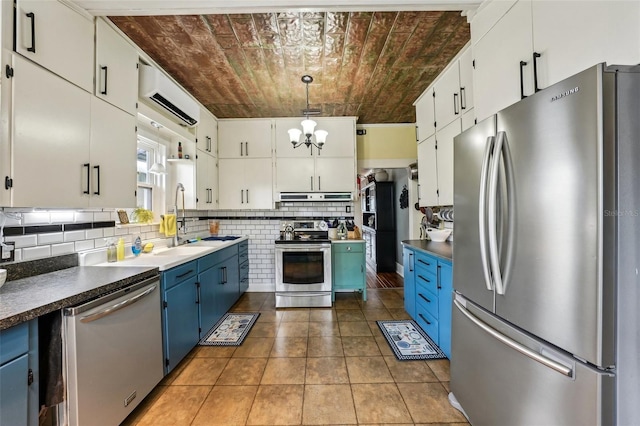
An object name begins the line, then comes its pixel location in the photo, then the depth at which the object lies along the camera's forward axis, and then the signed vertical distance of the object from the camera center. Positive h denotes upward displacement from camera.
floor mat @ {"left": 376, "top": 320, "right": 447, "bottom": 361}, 2.27 -1.24
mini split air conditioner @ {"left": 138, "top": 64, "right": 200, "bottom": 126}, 2.18 +1.13
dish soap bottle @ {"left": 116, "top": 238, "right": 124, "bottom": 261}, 2.09 -0.27
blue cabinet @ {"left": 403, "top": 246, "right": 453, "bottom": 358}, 2.16 -0.76
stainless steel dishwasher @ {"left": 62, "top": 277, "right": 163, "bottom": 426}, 1.21 -0.76
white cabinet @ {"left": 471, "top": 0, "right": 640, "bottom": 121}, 1.00 +0.85
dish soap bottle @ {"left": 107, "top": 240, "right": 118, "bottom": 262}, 2.03 -0.29
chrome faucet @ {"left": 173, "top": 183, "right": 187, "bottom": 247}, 2.97 -0.09
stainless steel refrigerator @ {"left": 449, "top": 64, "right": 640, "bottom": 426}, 0.83 -0.15
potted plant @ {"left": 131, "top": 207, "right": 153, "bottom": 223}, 2.50 +0.01
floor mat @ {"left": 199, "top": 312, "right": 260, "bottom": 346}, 2.52 -1.24
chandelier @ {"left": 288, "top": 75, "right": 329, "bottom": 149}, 2.76 +0.95
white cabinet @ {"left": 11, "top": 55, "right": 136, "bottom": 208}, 1.29 +0.42
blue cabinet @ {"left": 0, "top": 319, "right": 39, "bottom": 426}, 0.97 -0.63
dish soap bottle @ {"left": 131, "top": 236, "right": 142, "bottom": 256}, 2.27 -0.28
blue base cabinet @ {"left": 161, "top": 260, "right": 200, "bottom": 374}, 1.92 -0.79
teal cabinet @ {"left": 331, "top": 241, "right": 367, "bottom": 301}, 3.68 -0.73
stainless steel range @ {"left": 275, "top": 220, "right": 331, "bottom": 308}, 3.47 -0.79
